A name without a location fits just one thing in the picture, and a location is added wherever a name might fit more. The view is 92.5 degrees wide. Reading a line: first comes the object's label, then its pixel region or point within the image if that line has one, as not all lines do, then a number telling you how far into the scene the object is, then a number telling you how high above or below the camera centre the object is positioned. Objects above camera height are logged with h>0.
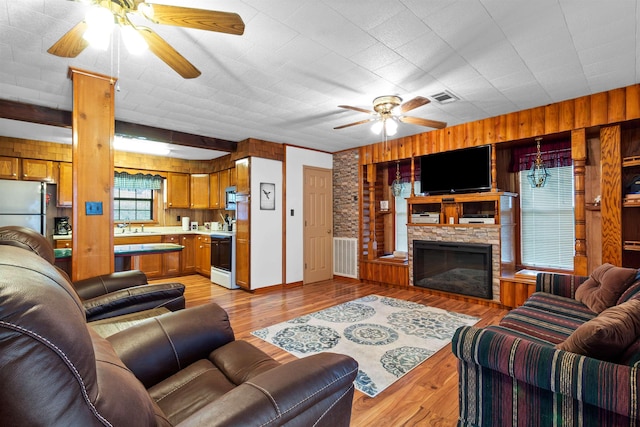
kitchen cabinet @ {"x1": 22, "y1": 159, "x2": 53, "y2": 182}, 4.97 +0.81
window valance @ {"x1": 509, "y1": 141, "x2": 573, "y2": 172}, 3.93 +0.77
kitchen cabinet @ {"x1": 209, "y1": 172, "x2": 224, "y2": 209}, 6.56 +0.57
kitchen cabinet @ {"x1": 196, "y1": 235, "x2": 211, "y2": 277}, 6.01 -0.77
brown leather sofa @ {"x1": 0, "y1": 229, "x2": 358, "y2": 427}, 0.56 -0.54
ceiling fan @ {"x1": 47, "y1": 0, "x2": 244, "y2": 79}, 1.54 +1.04
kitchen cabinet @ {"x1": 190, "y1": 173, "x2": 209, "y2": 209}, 6.72 +0.57
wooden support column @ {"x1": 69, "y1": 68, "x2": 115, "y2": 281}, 2.55 +0.39
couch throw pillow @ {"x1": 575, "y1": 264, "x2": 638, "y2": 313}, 2.27 -0.59
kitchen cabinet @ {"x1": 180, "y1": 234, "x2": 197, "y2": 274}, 6.24 -0.77
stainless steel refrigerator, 4.36 +0.22
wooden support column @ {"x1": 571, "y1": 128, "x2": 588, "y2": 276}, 3.48 +0.17
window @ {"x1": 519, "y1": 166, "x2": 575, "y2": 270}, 4.05 -0.11
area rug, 2.47 -1.22
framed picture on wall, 5.09 +0.34
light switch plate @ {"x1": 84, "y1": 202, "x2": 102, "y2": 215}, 2.58 +0.09
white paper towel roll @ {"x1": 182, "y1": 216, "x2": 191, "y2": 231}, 6.71 -0.13
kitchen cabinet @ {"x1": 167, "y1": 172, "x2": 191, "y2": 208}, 6.46 +0.59
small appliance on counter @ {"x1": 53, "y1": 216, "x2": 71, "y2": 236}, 5.38 -0.12
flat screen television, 4.23 +0.63
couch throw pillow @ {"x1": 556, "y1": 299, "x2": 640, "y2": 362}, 1.29 -0.54
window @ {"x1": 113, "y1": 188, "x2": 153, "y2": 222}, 6.23 +0.27
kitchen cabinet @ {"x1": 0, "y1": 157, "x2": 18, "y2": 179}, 4.79 +0.81
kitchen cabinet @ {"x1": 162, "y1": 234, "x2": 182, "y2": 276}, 5.96 -0.85
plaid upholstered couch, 1.17 -0.69
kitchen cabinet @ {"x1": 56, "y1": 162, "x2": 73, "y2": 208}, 5.25 +0.58
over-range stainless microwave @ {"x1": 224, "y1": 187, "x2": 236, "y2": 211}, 5.98 +0.37
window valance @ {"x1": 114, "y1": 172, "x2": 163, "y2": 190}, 5.91 +0.73
